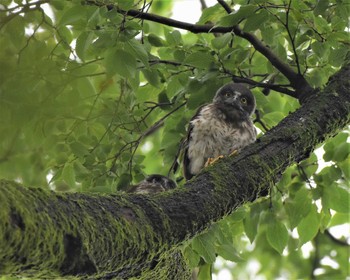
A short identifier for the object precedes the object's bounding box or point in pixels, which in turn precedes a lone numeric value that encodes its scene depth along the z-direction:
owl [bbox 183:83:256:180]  12.29
